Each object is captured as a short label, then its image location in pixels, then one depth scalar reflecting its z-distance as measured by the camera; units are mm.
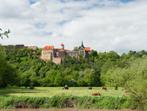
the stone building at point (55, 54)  190250
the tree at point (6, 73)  79562
